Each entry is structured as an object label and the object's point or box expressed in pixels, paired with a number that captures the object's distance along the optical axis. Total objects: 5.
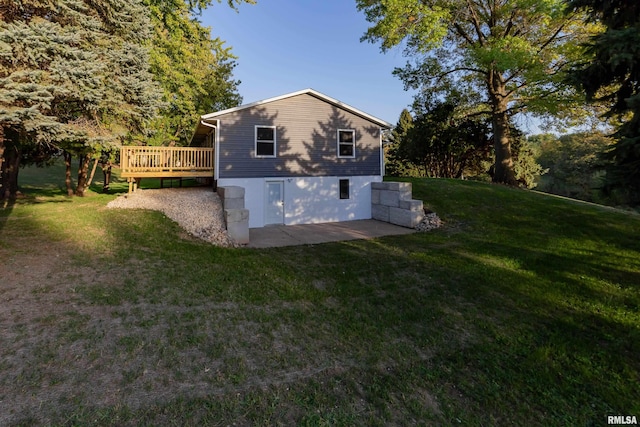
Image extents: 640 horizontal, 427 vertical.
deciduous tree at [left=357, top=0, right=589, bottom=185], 14.97
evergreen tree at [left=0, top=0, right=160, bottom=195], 6.89
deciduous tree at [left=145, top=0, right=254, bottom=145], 15.49
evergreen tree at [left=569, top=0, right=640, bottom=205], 5.53
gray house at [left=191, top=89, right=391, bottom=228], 12.37
